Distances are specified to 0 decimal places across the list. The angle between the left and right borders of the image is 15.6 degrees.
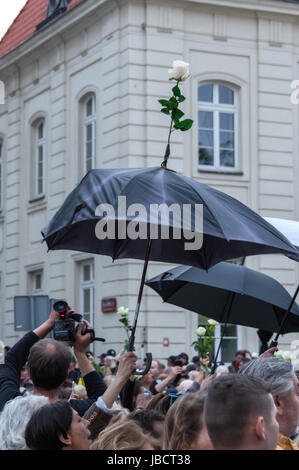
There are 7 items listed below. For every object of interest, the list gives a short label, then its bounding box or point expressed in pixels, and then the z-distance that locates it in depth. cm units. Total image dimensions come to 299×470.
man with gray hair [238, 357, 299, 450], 571
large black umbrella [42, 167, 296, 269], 658
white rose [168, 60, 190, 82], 666
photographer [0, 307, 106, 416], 595
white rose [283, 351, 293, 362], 1002
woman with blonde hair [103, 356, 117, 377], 1666
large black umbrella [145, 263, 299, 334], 970
